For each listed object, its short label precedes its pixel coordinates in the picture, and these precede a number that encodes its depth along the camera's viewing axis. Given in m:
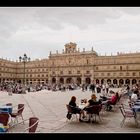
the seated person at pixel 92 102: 4.93
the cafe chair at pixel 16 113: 4.34
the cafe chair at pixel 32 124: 2.67
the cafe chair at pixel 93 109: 4.73
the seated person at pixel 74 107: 4.81
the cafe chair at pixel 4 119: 3.26
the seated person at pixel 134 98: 6.27
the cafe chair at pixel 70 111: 4.83
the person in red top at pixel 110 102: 6.47
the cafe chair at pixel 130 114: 4.41
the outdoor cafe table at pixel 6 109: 4.32
